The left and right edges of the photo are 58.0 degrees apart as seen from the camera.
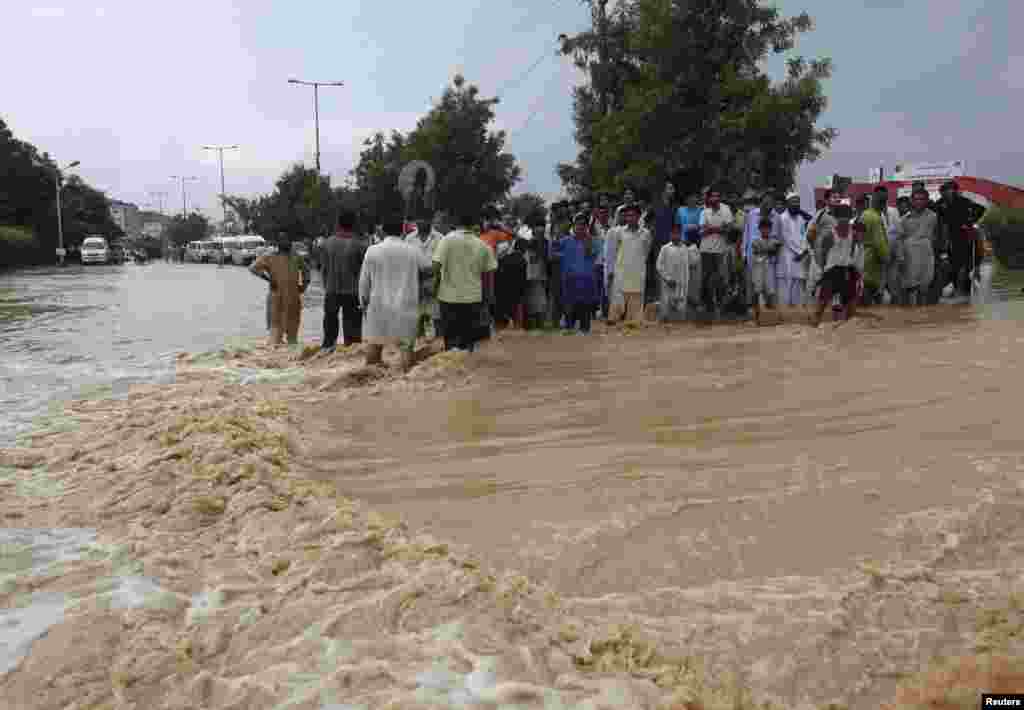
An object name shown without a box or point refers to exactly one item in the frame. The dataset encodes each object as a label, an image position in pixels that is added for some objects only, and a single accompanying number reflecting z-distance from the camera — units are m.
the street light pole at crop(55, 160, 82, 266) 55.12
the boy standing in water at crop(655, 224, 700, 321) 11.20
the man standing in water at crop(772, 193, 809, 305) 11.27
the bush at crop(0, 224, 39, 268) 48.62
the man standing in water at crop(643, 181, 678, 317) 12.23
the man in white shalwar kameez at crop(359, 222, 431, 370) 8.34
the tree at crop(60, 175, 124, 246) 66.75
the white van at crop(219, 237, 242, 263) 56.56
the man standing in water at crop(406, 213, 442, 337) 10.23
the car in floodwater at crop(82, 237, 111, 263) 54.12
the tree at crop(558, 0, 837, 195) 17.31
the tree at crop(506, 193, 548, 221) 29.45
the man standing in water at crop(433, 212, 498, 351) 8.73
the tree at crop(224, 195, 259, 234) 75.06
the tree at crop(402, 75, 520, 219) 30.31
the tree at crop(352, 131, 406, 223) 35.75
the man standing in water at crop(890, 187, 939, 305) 11.34
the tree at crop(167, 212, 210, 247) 111.94
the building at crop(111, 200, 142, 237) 142.04
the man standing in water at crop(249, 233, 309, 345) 11.14
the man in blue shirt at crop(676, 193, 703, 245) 11.62
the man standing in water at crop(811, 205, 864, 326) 10.01
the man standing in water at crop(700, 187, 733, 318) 11.35
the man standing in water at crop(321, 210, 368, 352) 9.84
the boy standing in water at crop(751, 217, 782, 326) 11.12
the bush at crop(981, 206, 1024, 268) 23.14
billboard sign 48.03
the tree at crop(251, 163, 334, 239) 47.47
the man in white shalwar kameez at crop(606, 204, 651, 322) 11.05
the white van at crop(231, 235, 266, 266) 52.12
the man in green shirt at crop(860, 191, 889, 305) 11.23
